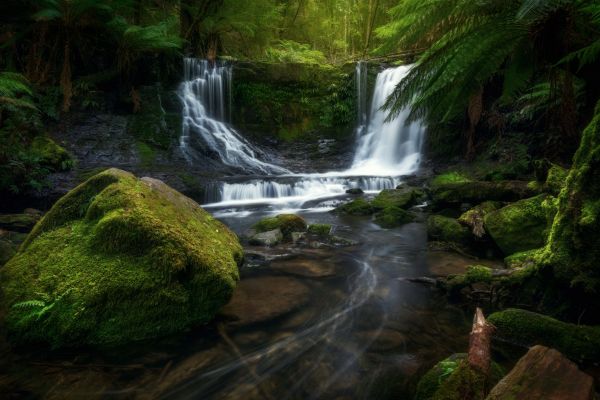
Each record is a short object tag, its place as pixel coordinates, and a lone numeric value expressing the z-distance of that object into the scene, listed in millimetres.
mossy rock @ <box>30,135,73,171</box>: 8531
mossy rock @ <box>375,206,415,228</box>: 6875
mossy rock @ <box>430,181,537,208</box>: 5812
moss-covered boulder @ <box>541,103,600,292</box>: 2166
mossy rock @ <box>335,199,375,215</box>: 7844
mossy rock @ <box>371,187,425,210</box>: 7965
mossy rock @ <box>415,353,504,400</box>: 1738
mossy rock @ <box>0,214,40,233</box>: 5922
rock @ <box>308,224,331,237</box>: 6121
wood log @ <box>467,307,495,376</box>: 1611
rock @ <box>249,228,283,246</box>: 5477
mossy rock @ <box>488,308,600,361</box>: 2145
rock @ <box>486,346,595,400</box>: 1331
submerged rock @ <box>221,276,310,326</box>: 3111
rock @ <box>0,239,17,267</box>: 3693
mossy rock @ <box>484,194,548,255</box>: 4062
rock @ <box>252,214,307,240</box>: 6026
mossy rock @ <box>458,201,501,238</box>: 4832
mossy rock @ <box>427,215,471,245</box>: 5055
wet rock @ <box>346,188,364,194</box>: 10203
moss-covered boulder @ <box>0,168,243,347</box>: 2570
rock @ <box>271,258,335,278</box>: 4301
